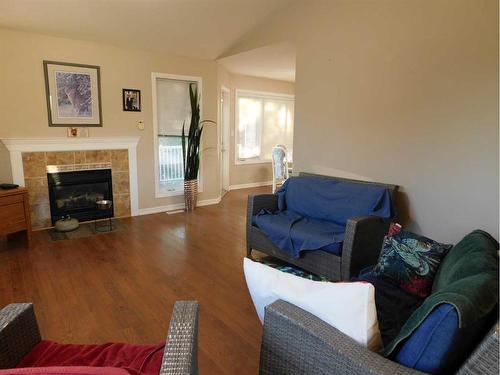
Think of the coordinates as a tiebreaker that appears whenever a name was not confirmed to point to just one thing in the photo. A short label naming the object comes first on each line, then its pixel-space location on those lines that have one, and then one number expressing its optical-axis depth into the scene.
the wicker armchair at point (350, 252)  2.51
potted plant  5.00
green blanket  0.94
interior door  6.21
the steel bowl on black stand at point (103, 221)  4.12
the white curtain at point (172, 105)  4.85
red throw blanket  1.19
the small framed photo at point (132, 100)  4.46
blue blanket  2.77
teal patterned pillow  1.88
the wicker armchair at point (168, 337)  1.01
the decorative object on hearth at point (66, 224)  4.01
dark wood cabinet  3.29
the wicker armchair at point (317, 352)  0.85
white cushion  1.07
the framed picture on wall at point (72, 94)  3.94
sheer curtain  6.81
